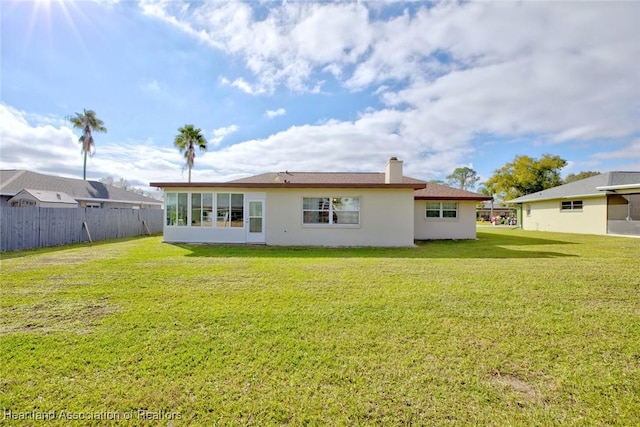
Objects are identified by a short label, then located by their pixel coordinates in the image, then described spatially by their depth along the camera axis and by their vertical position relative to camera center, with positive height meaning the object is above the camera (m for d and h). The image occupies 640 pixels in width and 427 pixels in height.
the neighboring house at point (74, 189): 19.14 +1.77
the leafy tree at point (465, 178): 63.78 +9.02
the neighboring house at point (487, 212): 53.28 +0.64
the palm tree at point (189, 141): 26.20 +7.00
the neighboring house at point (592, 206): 17.08 +0.72
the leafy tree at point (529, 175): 35.41 +5.58
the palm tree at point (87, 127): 29.64 +9.50
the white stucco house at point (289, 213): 12.35 -0.04
